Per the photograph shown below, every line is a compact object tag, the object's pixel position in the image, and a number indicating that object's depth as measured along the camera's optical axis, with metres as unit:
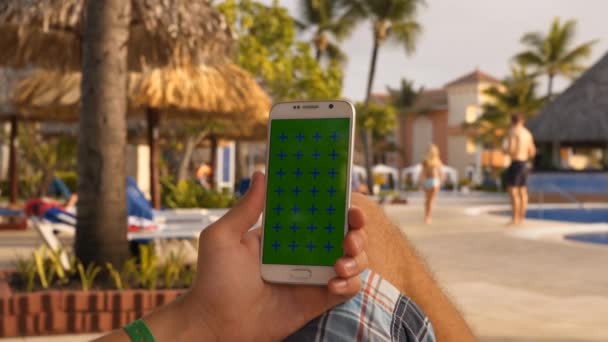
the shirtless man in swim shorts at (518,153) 13.65
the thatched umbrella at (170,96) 12.81
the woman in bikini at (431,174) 15.65
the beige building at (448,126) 69.00
